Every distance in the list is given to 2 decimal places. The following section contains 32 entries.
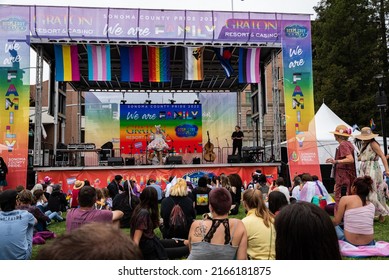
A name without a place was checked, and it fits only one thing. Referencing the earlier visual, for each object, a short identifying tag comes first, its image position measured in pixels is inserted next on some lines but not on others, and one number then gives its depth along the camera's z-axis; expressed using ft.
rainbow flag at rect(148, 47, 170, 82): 47.79
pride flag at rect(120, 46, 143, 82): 48.01
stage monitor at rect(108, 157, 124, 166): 46.83
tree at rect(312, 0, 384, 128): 75.25
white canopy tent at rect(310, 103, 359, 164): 51.24
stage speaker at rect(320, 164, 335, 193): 51.04
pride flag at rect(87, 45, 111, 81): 46.50
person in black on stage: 53.31
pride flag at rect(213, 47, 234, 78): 49.37
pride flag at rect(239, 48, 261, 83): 48.65
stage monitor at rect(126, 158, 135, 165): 49.79
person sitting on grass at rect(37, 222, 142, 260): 3.47
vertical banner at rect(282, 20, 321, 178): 44.64
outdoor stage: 44.21
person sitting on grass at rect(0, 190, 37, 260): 12.41
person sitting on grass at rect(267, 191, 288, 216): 12.44
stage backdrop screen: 61.16
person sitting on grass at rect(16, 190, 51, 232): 18.54
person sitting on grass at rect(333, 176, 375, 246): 15.03
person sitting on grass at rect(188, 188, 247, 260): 9.12
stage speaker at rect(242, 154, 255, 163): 49.62
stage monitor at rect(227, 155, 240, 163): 47.93
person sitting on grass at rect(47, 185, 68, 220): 29.37
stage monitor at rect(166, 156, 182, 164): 48.01
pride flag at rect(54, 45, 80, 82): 46.32
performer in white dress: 54.39
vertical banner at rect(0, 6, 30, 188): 41.04
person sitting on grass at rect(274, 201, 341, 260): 5.51
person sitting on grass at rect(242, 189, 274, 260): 11.05
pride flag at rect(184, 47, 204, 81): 47.57
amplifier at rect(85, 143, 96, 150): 49.54
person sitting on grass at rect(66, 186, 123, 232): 11.79
